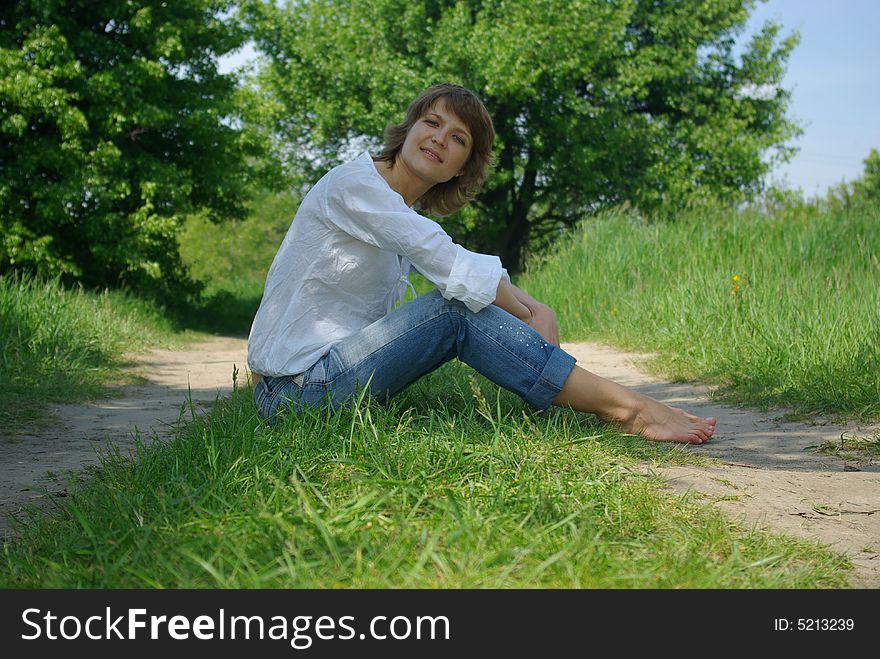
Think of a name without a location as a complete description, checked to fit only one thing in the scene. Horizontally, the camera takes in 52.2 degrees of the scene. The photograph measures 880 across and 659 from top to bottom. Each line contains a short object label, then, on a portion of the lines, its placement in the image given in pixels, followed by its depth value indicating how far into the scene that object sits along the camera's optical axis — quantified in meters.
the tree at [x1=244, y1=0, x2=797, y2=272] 18.25
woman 2.99
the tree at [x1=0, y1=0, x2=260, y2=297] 11.27
